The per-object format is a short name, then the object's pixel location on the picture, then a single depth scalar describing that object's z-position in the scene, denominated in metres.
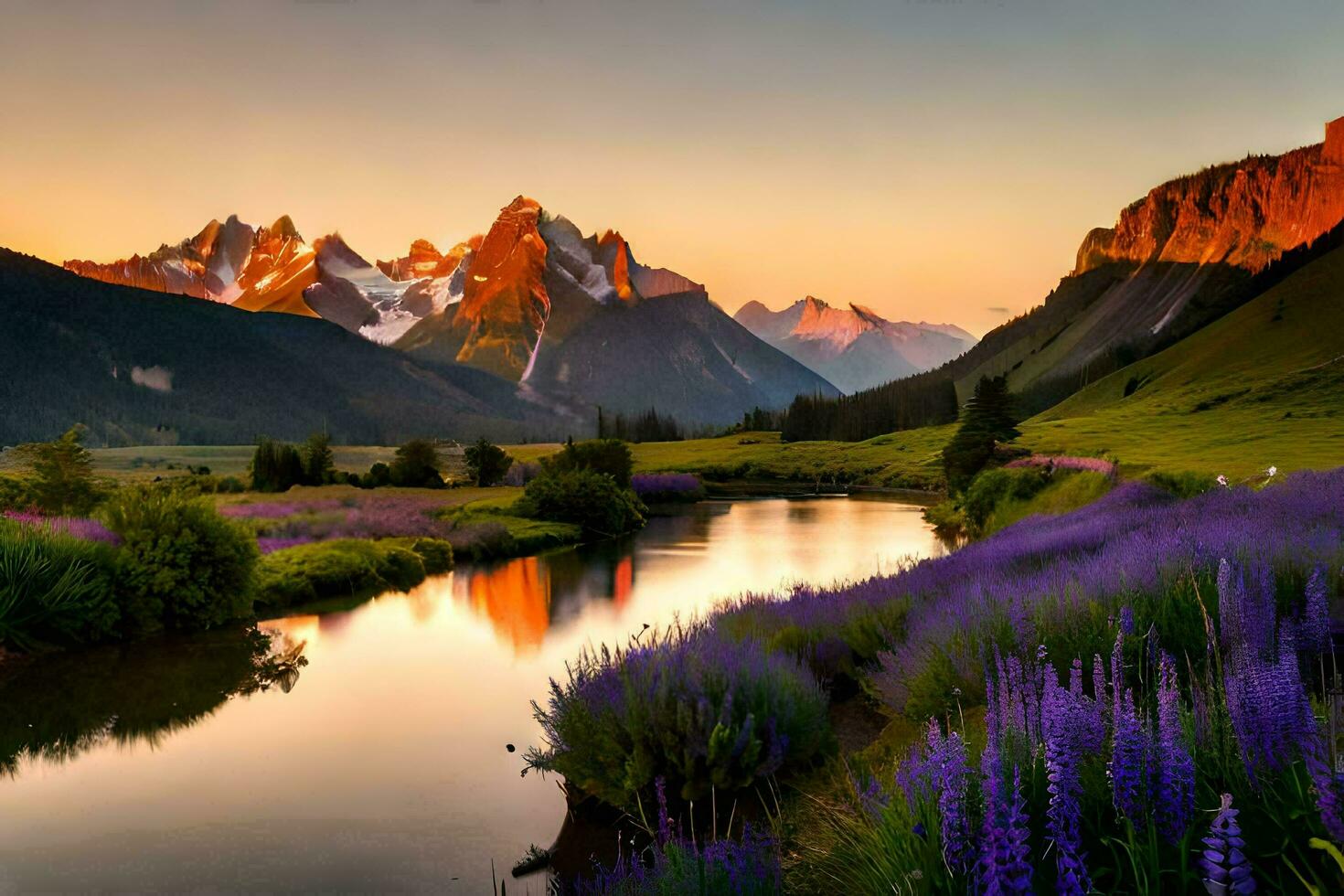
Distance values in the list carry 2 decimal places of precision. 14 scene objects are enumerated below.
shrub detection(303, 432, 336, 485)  47.41
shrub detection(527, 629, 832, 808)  7.54
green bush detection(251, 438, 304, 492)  45.66
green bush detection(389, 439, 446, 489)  52.91
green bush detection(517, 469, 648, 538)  38.84
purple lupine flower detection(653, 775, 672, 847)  4.79
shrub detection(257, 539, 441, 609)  21.31
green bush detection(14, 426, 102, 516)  22.94
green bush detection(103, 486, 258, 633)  16.55
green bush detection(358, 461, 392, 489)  52.12
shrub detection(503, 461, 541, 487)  59.97
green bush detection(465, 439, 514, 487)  56.59
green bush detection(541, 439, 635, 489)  48.75
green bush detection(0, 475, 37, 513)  23.39
